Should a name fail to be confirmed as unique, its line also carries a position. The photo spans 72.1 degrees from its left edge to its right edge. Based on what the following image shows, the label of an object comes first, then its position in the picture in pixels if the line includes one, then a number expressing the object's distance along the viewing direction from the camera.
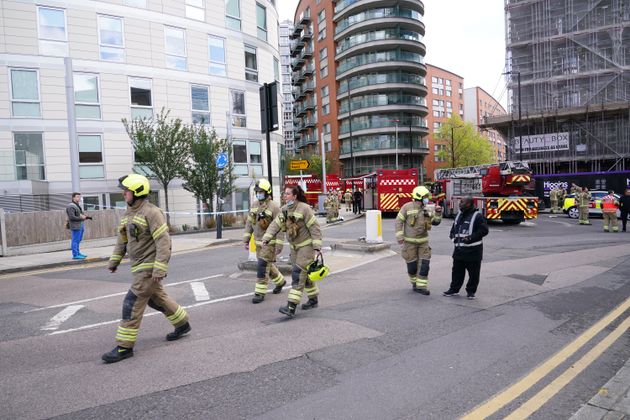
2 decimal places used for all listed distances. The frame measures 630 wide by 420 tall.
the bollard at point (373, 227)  11.92
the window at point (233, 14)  26.19
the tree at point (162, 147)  20.00
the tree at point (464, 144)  59.59
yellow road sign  21.83
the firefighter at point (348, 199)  33.94
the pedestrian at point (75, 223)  11.94
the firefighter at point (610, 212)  16.16
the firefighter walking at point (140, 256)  4.66
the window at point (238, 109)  26.34
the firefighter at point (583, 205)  19.33
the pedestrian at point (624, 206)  16.79
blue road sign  17.36
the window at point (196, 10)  24.45
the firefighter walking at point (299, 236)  6.08
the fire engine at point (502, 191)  19.44
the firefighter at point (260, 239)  6.93
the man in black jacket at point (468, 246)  6.91
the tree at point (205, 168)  20.34
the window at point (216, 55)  25.39
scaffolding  36.50
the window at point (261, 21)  28.28
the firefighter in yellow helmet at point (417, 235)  7.29
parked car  22.89
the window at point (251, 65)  27.30
